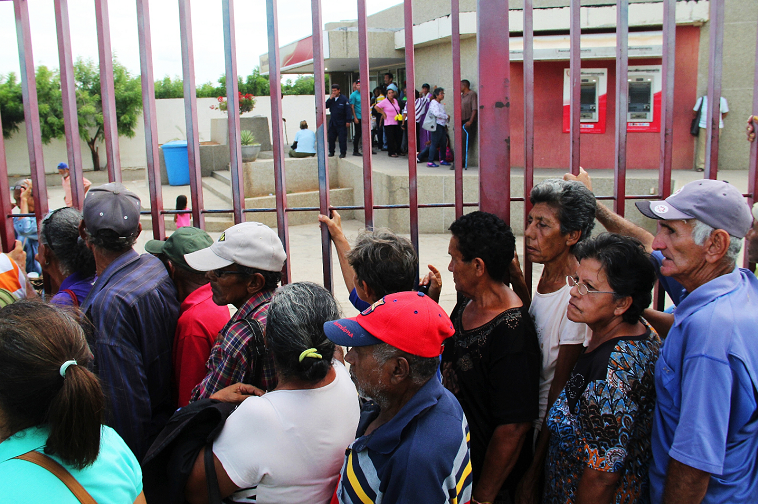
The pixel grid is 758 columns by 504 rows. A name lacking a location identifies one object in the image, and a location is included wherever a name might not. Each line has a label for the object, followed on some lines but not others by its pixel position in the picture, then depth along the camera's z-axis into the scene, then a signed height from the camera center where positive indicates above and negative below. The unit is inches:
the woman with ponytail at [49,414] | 47.1 -20.4
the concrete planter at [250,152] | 549.0 +14.0
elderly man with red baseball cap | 53.1 -24.8
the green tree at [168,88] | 1093.8 +156.7
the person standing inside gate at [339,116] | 524.7 +43.9
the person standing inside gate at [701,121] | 428.1 +23.9
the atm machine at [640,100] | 447.5 +43.9
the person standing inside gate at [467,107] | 431.2 +41.0
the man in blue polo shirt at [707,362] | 59.5 -22.2
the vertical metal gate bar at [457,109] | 94.4 +8.9
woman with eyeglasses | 64.7 -26.8
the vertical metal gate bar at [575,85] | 97.5 +12.6
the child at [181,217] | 302.2 -25.9
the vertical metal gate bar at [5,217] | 106.2 -8.2
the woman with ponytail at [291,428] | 60.3 -28.2
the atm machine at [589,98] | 454.6 +47.0
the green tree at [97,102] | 685.7 +88.1
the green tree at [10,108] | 690.2 +79.5
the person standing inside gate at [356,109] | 524.3 +52.7
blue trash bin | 538.3 +6.6
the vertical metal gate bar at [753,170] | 102.7 -3.3
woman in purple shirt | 94.6 -13.6
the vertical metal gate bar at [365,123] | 95.7 +7.0
